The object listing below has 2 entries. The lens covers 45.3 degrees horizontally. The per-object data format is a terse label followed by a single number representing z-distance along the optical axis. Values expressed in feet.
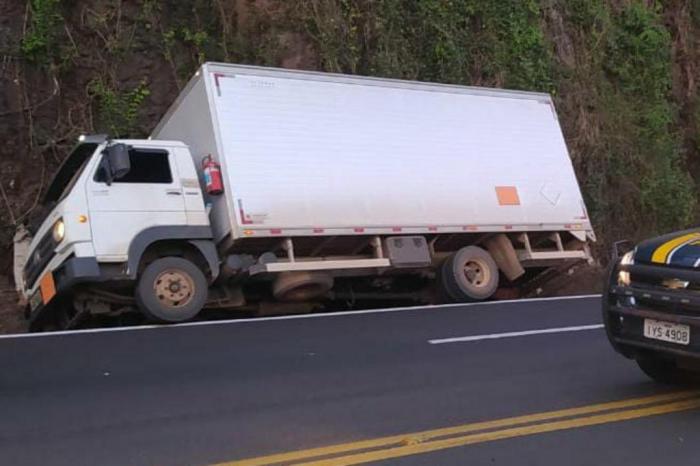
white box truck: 35.17
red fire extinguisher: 36.70
